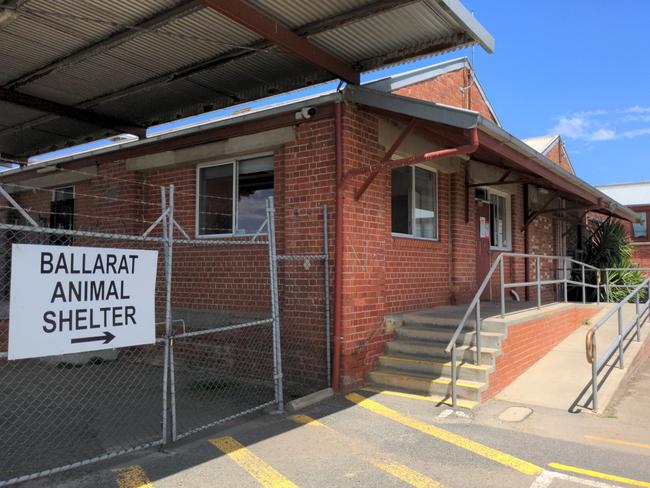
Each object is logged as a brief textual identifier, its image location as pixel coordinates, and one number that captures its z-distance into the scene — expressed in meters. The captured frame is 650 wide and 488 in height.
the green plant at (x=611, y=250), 16.01
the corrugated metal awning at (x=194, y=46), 5.60
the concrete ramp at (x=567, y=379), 6.61
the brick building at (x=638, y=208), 23.92
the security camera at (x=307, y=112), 7.16
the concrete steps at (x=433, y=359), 6.61
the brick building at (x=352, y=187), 6.95
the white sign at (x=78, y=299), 3.84
